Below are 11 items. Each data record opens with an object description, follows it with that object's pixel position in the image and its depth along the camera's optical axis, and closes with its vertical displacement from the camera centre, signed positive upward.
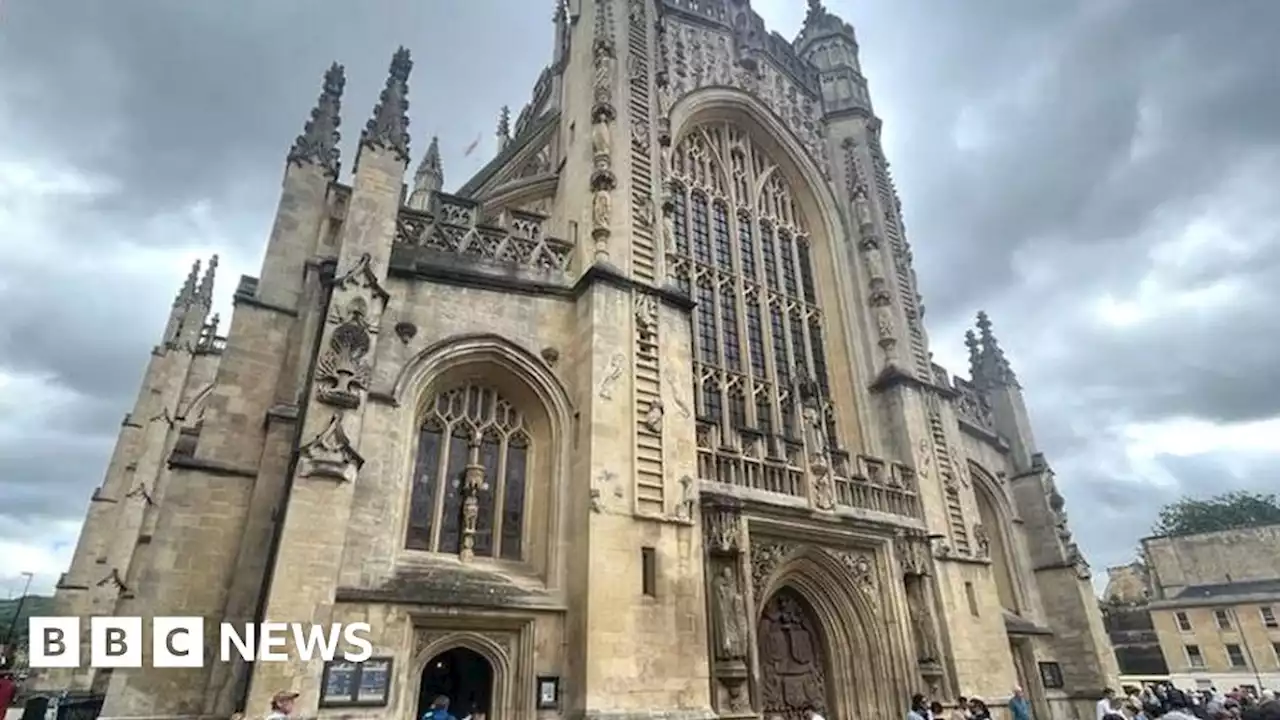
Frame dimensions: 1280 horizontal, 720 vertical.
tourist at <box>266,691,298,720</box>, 5.87 -0.15
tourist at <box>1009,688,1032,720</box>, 11.95 -0.61
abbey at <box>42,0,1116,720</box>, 9.44 +3.75
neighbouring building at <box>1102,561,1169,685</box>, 41.00 +2.77
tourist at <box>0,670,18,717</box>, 10.69 +0.00
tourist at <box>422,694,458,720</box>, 7.54 -0.29
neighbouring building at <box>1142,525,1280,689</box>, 33.38 +2.93
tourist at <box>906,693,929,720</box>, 9.63 -0.46
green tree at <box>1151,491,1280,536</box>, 46.66 +10.12
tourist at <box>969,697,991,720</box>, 10.14 -0.56
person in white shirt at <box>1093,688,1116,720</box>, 10.12 -0.51
